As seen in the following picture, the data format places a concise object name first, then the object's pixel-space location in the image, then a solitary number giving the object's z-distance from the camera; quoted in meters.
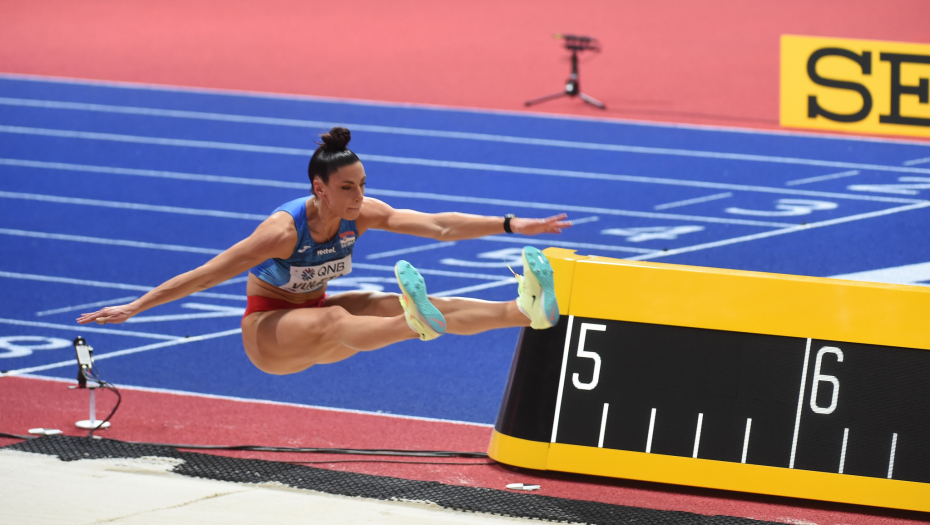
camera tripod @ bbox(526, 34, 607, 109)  29.16
